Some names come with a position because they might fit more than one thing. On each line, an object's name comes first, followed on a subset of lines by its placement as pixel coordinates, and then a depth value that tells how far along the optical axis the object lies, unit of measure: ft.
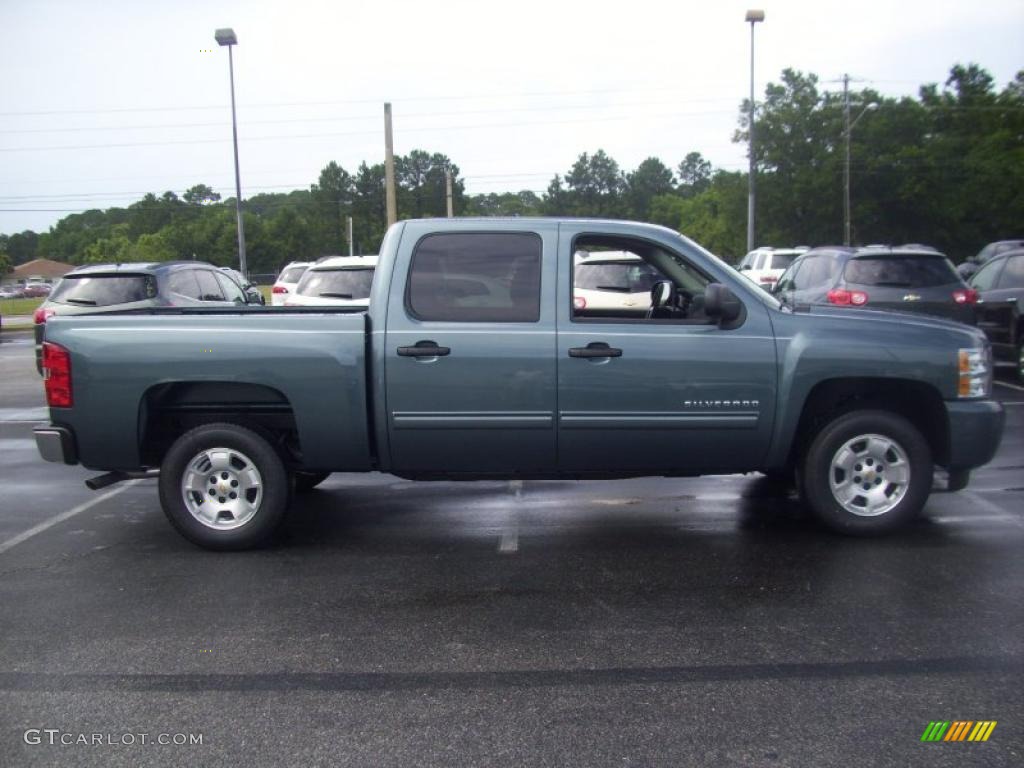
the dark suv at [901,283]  40.40
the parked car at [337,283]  43.91
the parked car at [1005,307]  40.29
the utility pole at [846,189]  170.50
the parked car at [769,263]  77.87
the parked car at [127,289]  42.52
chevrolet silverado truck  19.08
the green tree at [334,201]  271.49
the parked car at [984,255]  68.22
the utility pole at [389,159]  88.02
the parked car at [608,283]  36.78
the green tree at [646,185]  326.85
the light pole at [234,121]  92.99
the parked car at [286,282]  59.72
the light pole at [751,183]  109.40
